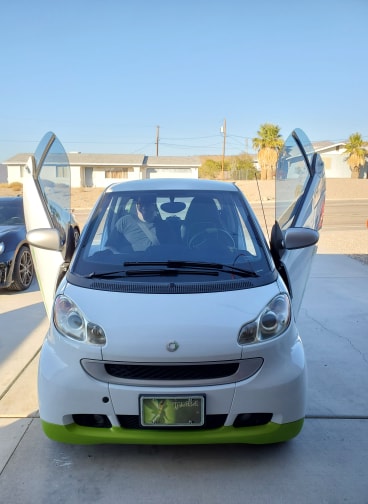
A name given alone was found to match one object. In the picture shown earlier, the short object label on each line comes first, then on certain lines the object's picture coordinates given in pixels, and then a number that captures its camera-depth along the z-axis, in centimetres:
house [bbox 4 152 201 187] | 4619
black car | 657
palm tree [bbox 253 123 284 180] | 4525
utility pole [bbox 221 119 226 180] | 5189
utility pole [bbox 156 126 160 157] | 6181
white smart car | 247
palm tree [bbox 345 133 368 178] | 4988
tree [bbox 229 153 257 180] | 5129
